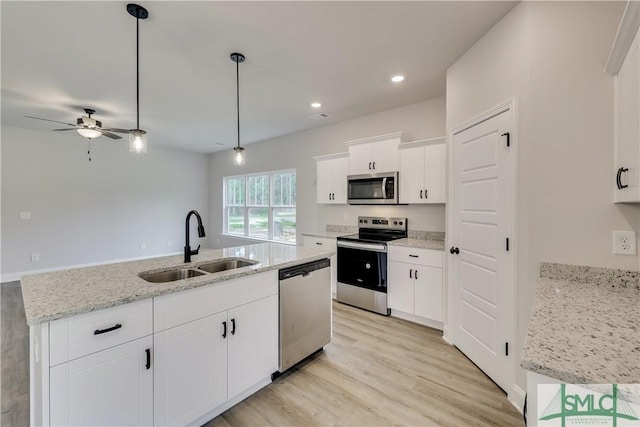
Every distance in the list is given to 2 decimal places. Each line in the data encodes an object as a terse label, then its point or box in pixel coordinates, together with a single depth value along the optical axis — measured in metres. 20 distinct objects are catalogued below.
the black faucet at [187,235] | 2.11
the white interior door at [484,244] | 2.05
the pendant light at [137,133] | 1.97
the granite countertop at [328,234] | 4.14
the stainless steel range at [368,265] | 3.50
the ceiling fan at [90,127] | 3.65
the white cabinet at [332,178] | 4.27
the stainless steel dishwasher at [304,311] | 2.23
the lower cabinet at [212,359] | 1.56
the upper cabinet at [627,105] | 1.20
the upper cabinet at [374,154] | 3.67
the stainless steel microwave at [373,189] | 3.68
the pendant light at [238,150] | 2.58
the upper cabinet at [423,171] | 3.28
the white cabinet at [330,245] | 4.01
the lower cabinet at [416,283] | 3.10
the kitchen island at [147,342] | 1.23
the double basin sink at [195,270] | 1.98
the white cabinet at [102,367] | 1.20
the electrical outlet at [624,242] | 1.53
